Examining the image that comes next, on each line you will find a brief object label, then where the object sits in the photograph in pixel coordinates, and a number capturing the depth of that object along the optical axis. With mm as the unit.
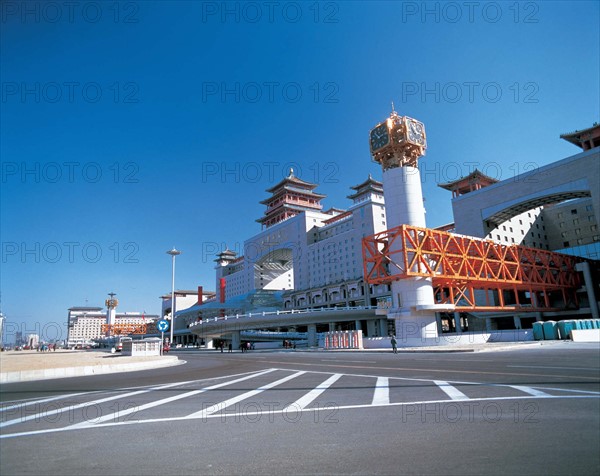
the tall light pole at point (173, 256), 36188
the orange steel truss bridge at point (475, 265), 42188
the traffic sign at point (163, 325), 27516
